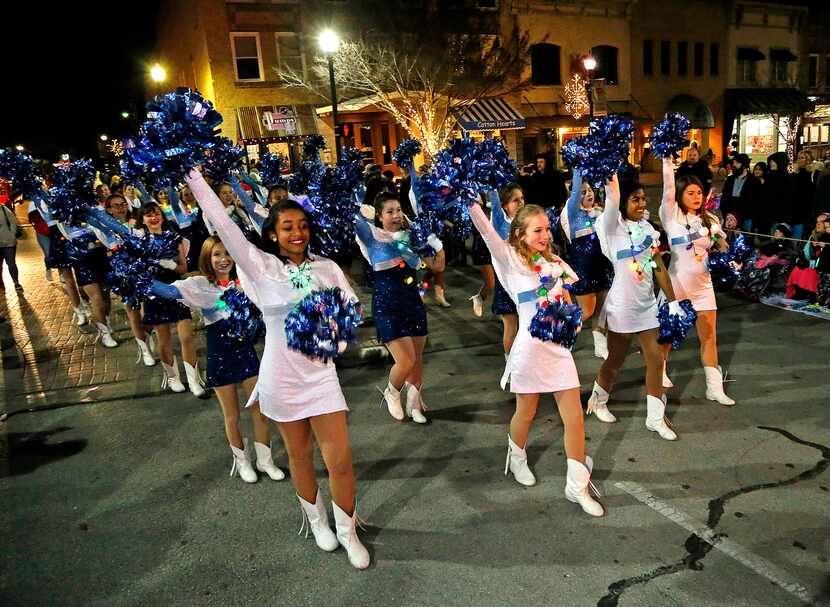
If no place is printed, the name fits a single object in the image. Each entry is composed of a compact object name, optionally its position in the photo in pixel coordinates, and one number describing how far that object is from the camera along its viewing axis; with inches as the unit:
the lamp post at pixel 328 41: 553.9
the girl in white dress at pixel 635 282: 173.8
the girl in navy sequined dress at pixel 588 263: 248.7
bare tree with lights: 772.0
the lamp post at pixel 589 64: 658.2
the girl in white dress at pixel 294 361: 121.0
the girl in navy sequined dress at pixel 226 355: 161.3
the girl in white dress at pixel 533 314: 140.9
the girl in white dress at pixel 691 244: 192.5
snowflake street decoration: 960.3
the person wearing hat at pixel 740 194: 409.5
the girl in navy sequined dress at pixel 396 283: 190.2
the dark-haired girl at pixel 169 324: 223.8
